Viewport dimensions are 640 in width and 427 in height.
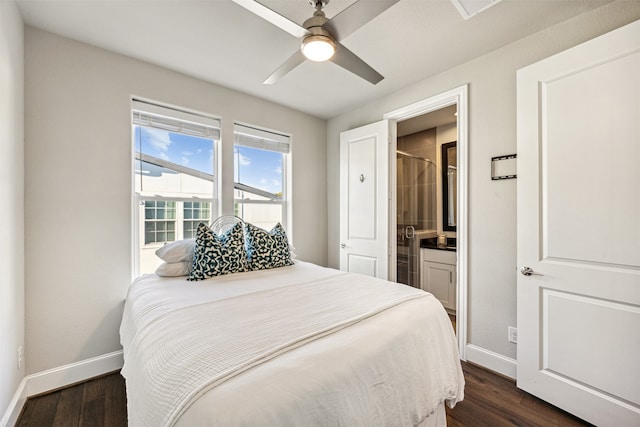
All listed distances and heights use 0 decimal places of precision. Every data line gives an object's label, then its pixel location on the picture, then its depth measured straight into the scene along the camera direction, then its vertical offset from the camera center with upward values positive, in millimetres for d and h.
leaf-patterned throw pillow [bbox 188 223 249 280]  2082 -333
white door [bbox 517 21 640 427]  1508 -98
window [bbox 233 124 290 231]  3033 +443
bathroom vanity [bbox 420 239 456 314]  3385 -768
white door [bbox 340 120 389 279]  2971 +158
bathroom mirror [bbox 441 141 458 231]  3838 +379
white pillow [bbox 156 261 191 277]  2102 -439
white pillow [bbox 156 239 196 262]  2131 -305
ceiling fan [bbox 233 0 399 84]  1283 +972
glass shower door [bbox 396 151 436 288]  3824 +74
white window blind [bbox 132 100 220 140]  2391 +885
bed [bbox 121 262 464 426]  808 -525
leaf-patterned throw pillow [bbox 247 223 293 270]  2394 -332
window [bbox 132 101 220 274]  2424 +370
